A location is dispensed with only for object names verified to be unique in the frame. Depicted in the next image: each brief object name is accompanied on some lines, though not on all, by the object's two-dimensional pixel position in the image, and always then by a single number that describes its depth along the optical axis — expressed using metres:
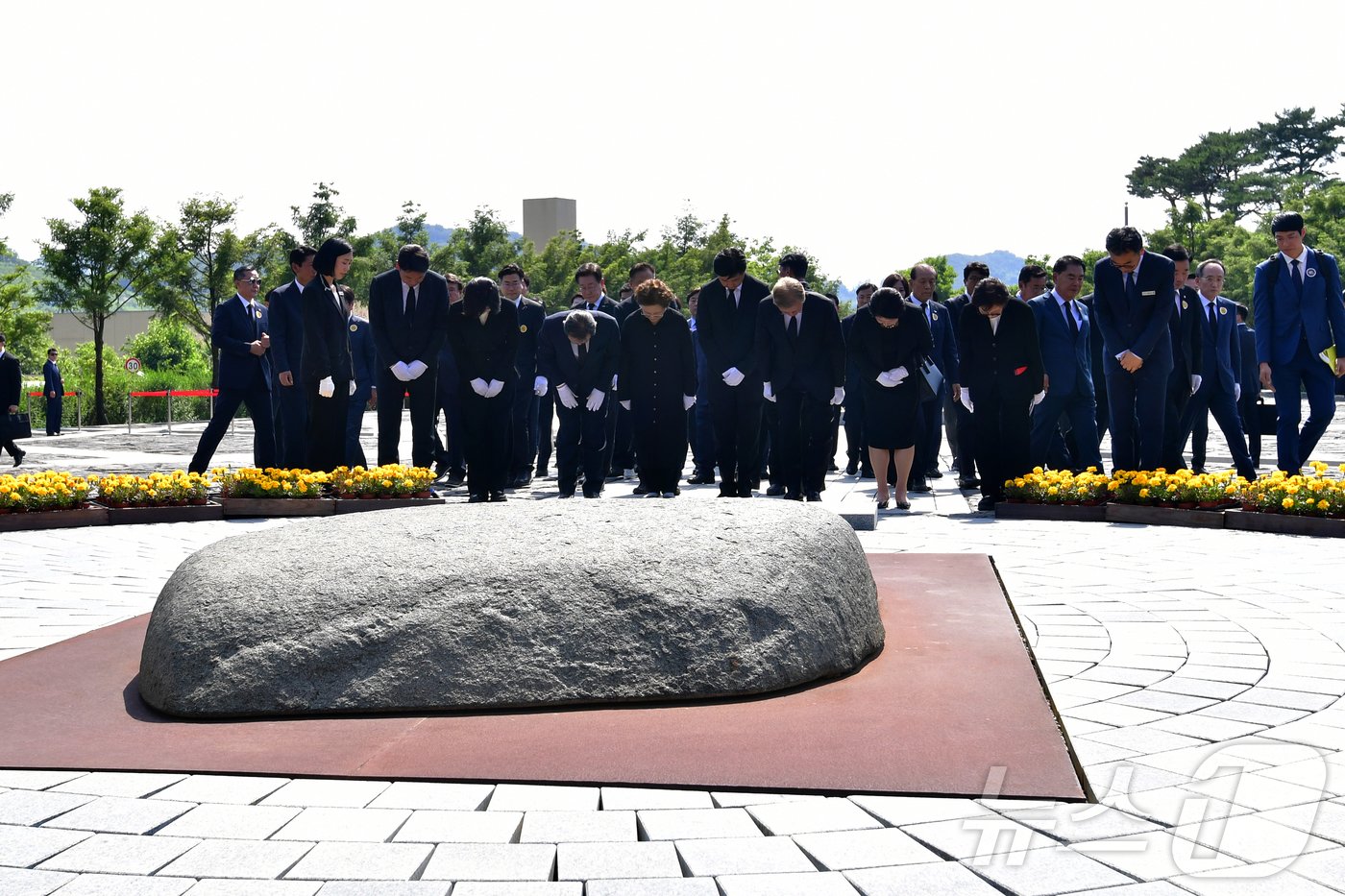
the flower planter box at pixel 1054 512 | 9.89
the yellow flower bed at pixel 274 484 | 10.60
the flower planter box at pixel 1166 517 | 9.27
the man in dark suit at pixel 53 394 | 28.95
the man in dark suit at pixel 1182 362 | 11.50
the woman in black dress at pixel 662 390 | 11.44
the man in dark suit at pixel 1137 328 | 10.52
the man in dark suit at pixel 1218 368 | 12.17
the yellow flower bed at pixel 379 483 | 10.67
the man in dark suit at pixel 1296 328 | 11.09
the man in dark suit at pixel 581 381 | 11.59
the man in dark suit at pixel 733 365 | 11.13
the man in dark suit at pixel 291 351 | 11.44
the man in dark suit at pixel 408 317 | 11.20
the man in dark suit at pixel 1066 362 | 11.65
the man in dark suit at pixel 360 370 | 13.67
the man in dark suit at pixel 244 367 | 12.16
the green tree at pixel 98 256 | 41.47
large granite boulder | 4.32
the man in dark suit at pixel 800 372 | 10.80
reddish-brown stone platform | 3.57
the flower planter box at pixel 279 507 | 10.51
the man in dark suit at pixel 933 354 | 12.18
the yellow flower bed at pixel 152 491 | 10.38
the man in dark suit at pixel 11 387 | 17.72
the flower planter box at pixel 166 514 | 10.27
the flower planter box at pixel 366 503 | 10.48
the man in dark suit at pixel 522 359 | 13.12
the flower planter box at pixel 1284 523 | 8.61
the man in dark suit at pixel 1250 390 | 13.84
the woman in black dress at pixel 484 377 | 10.98
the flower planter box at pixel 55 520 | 9.88
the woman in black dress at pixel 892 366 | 10.41
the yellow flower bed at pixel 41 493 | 9.99
